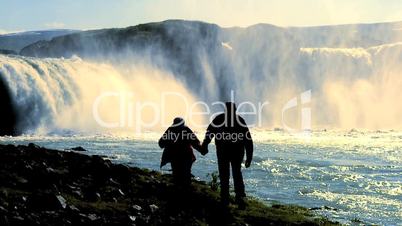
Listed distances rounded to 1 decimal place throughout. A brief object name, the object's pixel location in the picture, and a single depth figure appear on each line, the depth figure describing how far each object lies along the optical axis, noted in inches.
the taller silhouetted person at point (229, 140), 512.1
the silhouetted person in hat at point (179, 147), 514.6
